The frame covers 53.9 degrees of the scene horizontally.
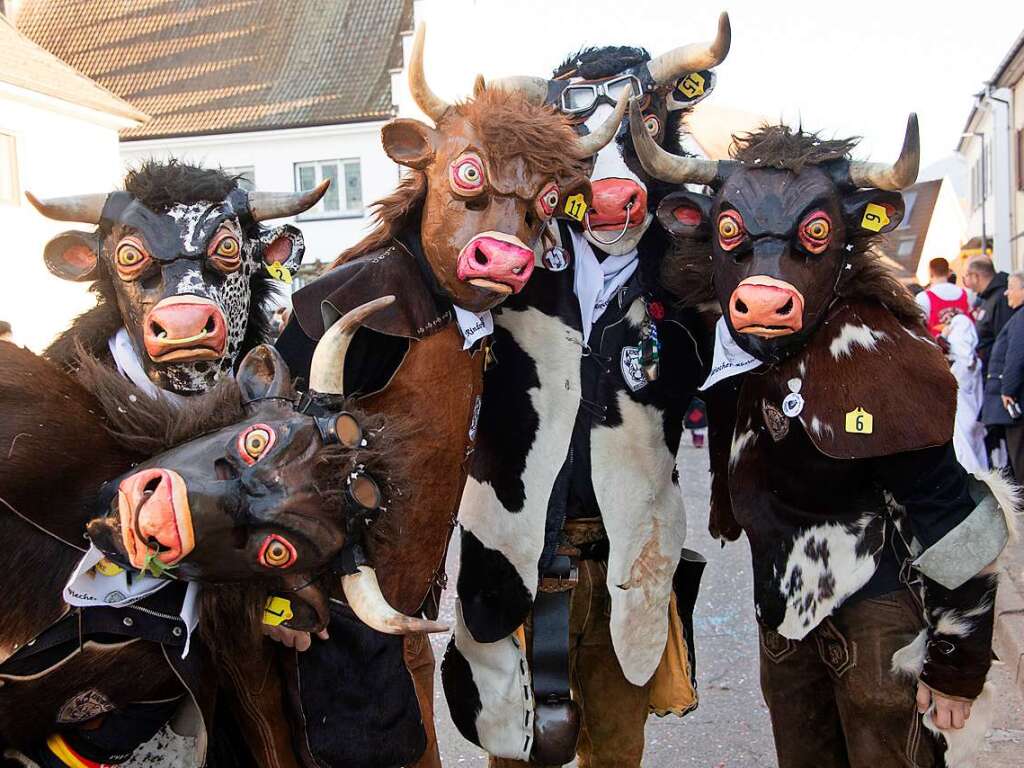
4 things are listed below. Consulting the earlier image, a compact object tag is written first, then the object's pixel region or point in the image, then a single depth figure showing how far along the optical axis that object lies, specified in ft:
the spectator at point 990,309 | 29.25
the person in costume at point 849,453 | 8.53
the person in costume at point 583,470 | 9.82
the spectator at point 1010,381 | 25.17
